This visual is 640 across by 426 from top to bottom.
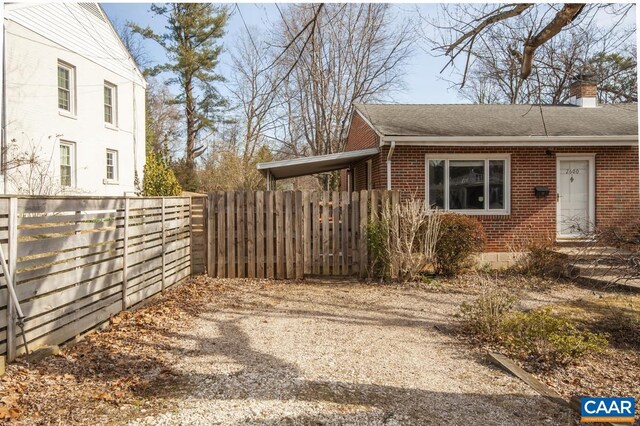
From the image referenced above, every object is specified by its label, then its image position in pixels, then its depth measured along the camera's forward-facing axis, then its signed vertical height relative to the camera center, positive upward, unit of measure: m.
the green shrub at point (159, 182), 16.28 +0.71
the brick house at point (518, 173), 11.55 +0.73
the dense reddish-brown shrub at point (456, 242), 9.68 -0.77
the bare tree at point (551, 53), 6.34 +2.21
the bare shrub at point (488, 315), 5.64 -1.33
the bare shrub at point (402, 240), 9.45 -0.71
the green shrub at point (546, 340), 4.83 -1.42
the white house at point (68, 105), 13.87 +3.28
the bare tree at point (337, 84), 19.80 +5.83
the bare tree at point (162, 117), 25.23 +4.56
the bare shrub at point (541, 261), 10.18 -1.21
